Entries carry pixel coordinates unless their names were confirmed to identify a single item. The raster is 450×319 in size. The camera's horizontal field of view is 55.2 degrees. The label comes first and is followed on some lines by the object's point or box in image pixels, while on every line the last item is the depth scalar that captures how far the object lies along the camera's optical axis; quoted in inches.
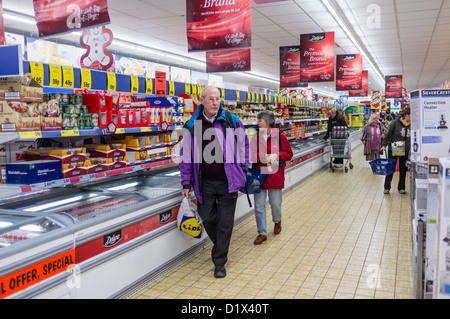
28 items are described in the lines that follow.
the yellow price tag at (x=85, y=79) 153.6
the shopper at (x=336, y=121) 442.9
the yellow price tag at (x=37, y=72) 133.0
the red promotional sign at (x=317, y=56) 405.2
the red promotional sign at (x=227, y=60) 370.6
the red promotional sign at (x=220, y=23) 241.8
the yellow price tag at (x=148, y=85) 194.1
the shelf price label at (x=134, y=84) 184.1
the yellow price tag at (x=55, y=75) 139.6
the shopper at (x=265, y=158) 201.5
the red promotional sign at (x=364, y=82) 752.3
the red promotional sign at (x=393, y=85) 772.6
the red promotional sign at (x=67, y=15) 192.7
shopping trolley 431.8
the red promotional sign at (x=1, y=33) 145.5
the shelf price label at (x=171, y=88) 209.2
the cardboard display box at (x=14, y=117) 116.6
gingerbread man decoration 246.8
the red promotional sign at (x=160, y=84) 199.3
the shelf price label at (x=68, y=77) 145.7
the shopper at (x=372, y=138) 388.2
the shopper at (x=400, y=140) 298.4
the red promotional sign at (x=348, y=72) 519.8
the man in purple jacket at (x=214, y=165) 160.1
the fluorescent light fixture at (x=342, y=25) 351.4
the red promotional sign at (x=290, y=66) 483.8
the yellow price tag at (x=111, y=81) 168.0
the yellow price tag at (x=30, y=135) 118.5
